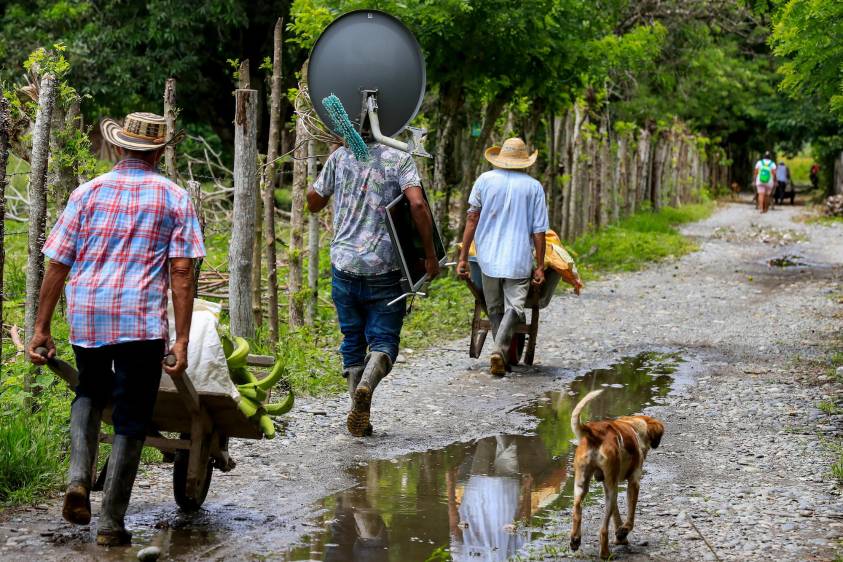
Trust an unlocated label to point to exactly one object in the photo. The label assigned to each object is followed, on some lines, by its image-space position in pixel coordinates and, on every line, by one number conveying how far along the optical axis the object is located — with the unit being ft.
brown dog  33.35
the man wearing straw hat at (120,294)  33.32
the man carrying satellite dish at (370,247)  49.85
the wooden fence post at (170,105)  59.67
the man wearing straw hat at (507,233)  67.56
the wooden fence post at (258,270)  68.03
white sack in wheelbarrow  35.67
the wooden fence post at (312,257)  75.56
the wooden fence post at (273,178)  63.82
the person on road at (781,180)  302.86
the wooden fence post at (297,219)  70.08
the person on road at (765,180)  251.39
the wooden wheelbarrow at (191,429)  35.17
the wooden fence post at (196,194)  55.52
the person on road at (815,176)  349.61
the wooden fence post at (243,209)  58.29
